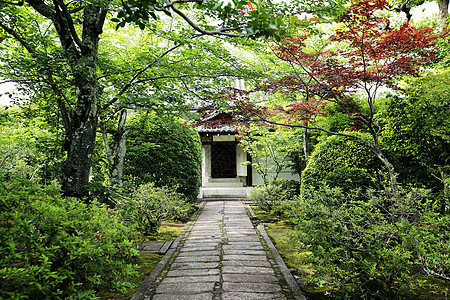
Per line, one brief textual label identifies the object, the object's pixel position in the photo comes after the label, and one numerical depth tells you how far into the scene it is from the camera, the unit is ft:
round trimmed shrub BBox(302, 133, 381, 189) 19.25
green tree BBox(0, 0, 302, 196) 11.92
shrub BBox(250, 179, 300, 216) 29.68
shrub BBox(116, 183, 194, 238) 20.70
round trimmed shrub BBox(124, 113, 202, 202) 28.71
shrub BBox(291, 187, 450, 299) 8.99
